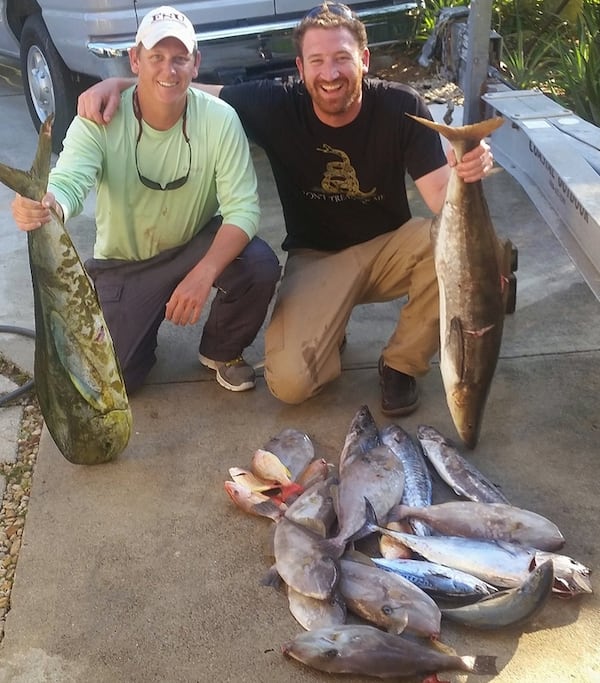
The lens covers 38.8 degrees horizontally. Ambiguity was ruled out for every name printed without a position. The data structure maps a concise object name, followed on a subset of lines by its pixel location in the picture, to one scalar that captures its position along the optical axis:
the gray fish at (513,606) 2.46
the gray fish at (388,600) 2.47
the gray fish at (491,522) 2.77
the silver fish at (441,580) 2.60
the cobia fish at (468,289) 2.79
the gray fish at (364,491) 2.82
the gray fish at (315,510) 2.85
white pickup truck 5.61
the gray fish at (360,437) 3.22
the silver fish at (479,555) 2.63
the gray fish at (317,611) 2.53
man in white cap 3.33
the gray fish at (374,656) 2.36
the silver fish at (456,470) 3.02
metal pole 4.36
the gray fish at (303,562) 2.58
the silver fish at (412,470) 3.01
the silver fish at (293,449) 3.21
